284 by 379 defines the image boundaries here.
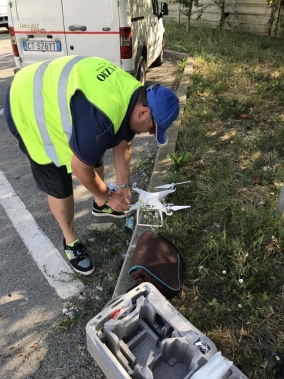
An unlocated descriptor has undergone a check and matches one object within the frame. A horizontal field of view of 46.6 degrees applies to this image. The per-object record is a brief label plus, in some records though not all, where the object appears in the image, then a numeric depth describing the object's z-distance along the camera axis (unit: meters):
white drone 2.86
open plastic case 1.54
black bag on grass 2.16
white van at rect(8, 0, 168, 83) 4.59
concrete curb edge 2.30
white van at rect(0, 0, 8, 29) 12.36
